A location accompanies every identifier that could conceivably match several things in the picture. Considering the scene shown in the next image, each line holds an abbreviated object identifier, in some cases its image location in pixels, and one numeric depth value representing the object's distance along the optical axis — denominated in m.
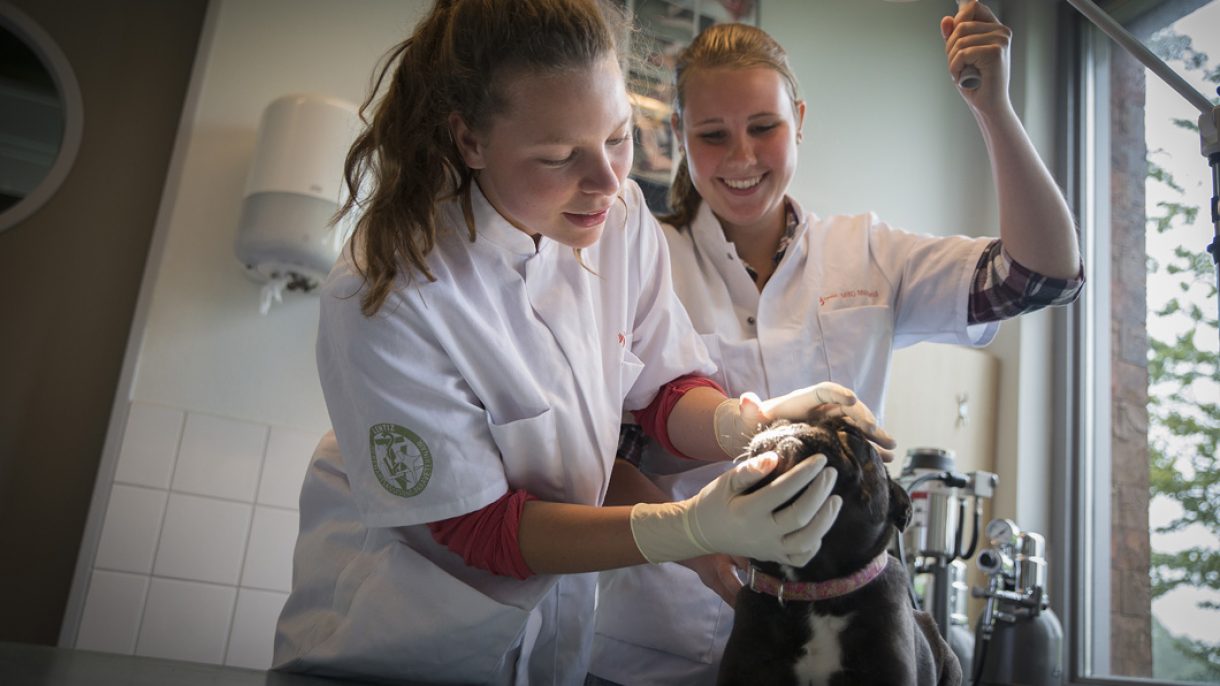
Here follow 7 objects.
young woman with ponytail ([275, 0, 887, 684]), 1.12
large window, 2.70
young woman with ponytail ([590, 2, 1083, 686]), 1.27
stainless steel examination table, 0.88
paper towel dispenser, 2.71
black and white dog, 0.96
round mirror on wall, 3.04
